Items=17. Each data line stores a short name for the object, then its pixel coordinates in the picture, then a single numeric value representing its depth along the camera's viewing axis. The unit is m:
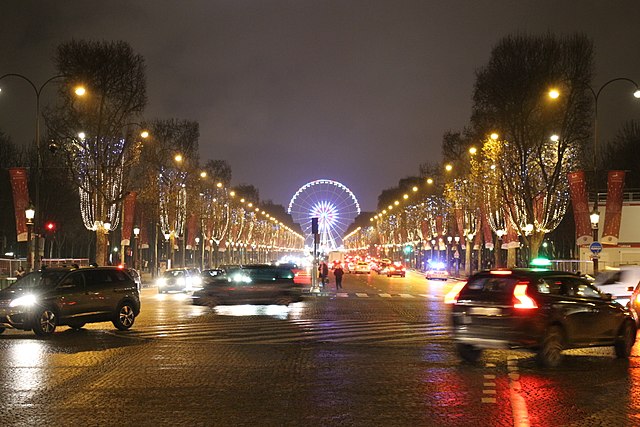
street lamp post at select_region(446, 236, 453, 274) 99.00
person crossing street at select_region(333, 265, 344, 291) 55.25
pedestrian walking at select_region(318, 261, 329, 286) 56.22
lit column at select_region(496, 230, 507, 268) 78.38
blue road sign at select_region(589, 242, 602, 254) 43.50
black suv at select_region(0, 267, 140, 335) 22.84
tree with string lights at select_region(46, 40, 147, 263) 55.47
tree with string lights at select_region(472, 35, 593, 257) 54.50
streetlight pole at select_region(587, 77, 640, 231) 45.09
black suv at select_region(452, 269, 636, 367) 16.27
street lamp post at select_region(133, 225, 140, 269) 72.57
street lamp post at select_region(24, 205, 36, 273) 40.69
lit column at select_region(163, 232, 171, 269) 77.09
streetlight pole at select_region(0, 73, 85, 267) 41.54
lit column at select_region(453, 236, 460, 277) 95.31
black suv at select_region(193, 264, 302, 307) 35.59
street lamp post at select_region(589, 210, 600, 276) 45.25
